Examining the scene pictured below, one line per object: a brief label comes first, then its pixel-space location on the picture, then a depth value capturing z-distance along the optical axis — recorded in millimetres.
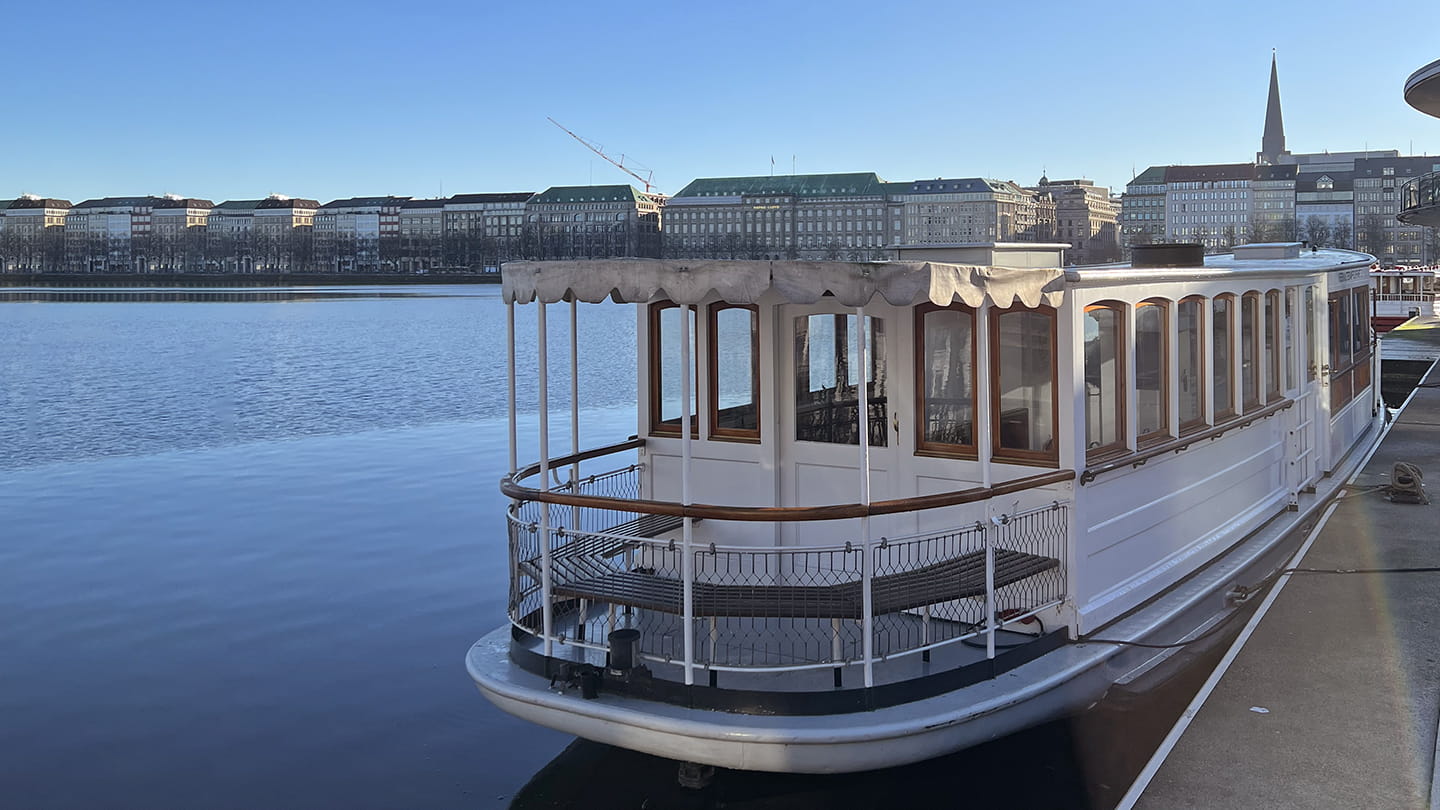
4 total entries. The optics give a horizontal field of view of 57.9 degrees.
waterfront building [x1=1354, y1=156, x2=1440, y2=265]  172725
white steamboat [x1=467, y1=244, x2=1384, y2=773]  7125
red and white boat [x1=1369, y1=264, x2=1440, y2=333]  57438
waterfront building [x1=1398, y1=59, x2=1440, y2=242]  24203
